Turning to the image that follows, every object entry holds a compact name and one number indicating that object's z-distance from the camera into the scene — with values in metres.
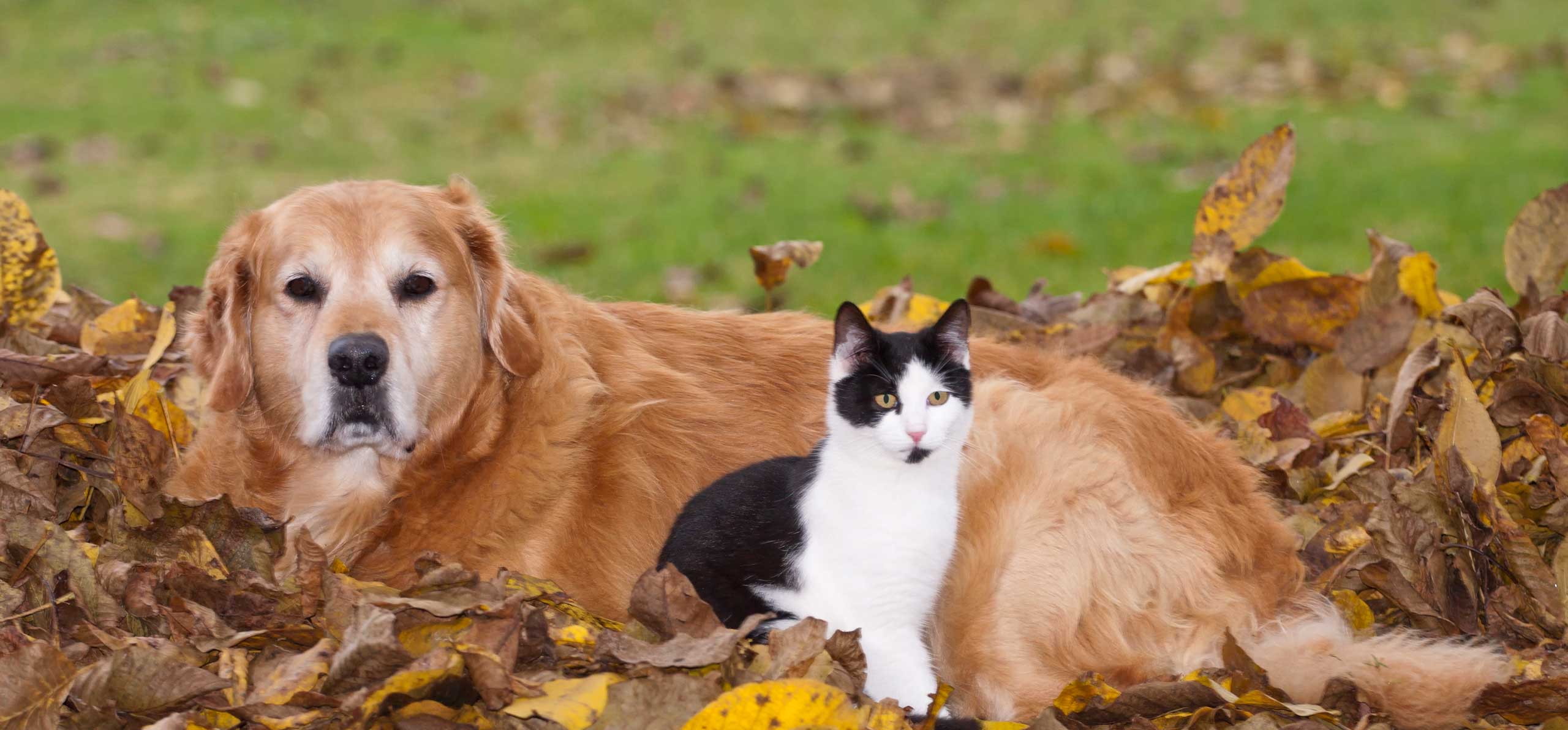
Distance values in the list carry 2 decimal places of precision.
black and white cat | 5.67
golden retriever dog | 6.08
